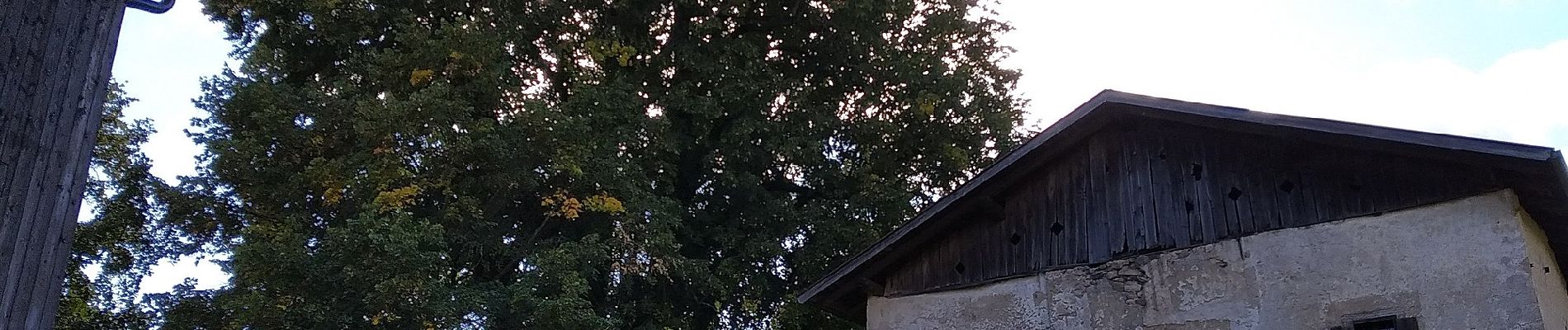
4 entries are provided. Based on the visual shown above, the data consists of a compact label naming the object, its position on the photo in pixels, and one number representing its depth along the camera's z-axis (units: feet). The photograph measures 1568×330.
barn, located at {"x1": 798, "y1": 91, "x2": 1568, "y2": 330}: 25.39
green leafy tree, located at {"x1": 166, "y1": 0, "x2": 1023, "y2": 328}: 41.65
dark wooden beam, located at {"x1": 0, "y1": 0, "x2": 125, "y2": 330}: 10.32
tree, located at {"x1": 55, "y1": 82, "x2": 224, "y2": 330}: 46.83
